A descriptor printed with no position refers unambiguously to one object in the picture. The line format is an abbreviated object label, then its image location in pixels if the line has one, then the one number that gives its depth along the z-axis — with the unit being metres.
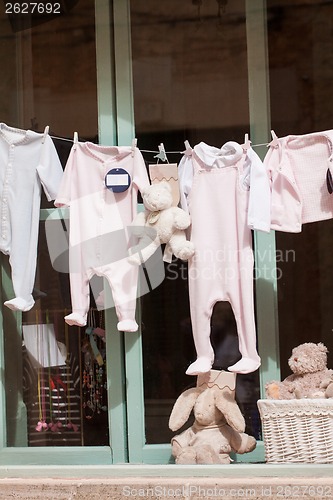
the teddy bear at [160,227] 4.75
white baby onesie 4.94
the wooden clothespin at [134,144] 4.92
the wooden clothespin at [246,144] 4.83
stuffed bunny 4.66
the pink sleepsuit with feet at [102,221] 4.88
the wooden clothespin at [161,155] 4.99
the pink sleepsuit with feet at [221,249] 4.75
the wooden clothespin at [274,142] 4.80
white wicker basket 4.51
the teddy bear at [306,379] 4.59
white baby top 4.65
